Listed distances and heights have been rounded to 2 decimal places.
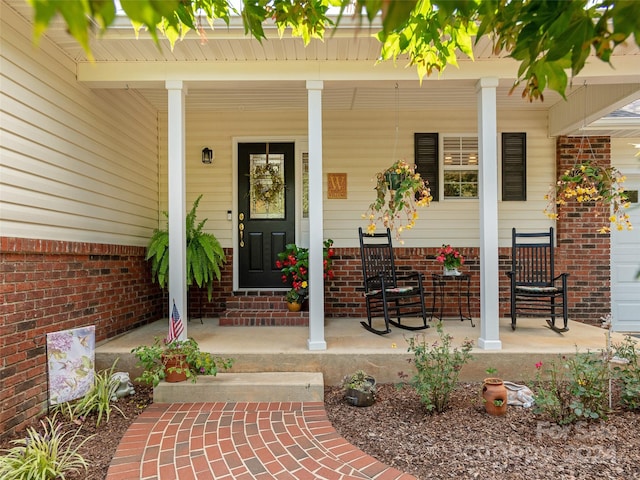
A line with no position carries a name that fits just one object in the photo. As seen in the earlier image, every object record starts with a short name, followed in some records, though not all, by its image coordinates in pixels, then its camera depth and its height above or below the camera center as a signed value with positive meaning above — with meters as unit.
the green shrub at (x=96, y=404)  2.87 -1.13
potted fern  4.39 -0.12
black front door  5.23 +0.42
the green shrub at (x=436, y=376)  2.81 -0.92
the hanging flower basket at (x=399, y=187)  3.79 +0.51
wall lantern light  5.15 +1.07
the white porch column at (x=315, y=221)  3.52 +0.18
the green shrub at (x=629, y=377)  2.81 -0.95
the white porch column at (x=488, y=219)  3.57 +0.19
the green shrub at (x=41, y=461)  2.10 -1.14
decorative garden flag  3.02 -0.90
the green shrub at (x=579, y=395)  2.56 -0.98
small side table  4.81 -0.57
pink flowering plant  4.76 -0.19
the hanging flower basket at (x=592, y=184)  4.07 +0.57
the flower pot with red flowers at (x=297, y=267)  4.67 -0.29
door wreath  5.25 +0.76
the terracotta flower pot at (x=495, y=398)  2.79 -1.06
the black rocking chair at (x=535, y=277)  4.23 -0.43
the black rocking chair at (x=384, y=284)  4.17 -0.47
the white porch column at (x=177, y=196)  3.55 +0.40
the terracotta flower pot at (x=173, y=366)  3.10 -0.92
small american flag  3.40 -0.69
